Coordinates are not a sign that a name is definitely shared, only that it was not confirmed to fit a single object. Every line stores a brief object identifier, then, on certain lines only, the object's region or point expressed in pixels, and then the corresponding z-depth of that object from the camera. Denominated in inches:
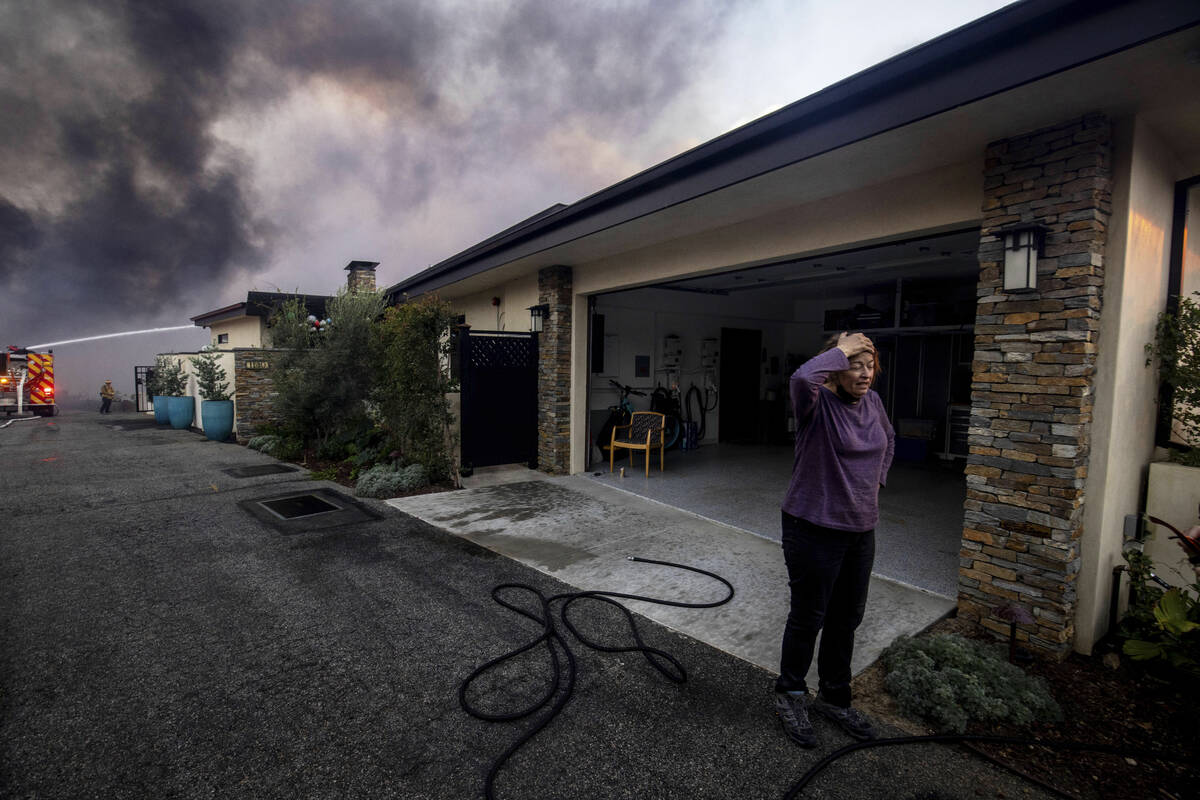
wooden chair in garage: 311.7
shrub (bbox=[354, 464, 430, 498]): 252.5
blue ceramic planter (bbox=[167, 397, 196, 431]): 498.3
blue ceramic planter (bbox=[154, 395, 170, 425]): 522.6
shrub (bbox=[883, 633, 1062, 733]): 94.7
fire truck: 628.4
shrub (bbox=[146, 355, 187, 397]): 515.5
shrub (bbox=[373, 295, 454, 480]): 273.1
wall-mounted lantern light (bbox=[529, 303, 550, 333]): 306.2
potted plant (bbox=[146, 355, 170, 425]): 528.4
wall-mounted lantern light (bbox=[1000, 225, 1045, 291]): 116.1
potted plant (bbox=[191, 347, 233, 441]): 416.5
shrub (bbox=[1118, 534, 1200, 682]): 96.7
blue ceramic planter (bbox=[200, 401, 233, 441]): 416.2
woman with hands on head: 86.0
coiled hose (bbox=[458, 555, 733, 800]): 90.4
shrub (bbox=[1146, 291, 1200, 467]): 121.6
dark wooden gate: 293.6
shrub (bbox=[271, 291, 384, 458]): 324.5
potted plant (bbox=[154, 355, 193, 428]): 499.8
